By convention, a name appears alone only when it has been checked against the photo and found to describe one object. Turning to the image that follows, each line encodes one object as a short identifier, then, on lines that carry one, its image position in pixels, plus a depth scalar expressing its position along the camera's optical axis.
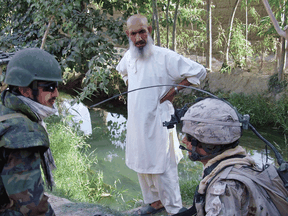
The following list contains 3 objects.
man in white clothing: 2.78
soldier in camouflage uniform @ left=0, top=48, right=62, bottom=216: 1.35
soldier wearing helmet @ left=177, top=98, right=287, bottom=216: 1.22
